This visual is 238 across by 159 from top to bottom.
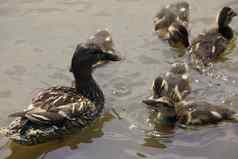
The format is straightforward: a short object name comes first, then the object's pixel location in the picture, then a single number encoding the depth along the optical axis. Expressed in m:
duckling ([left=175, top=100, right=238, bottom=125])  9.69
